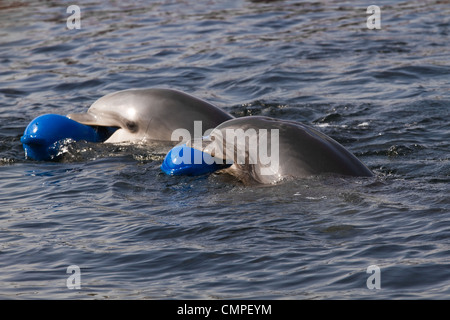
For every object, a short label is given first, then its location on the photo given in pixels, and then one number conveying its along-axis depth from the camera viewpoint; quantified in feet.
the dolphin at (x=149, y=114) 67.31
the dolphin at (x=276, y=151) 54.29
